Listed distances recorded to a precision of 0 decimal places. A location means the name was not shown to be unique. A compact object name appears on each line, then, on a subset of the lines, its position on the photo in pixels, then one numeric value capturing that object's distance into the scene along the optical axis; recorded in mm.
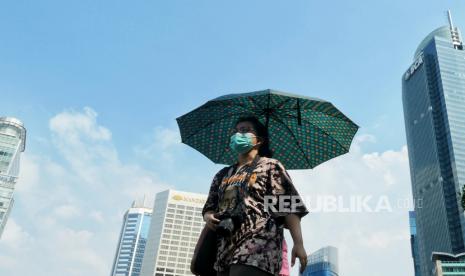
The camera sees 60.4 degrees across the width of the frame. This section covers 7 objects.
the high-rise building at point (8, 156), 108562
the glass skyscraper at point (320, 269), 171500
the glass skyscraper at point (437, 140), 111562
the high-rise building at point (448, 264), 83750
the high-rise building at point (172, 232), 154875
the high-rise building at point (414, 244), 140300
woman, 2674
